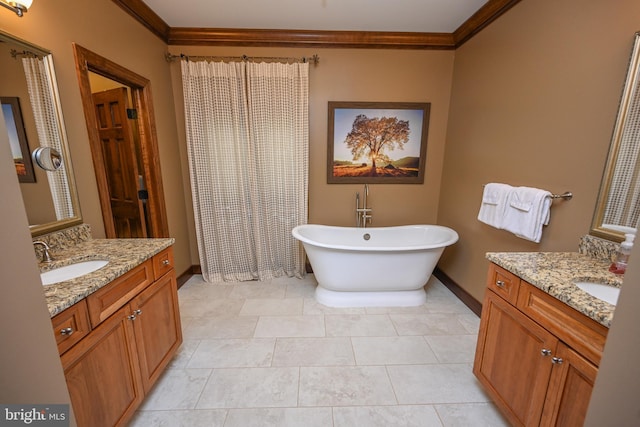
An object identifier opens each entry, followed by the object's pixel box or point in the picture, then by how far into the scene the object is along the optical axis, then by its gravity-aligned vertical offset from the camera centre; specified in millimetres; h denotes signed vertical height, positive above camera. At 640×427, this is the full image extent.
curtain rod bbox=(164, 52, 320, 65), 2664 +1016
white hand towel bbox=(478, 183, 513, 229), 1926 -324
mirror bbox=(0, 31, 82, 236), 1286 +128
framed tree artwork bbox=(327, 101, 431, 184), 2885 +201
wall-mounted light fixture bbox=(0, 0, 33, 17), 1215 +716
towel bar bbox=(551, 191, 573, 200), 1553 -207
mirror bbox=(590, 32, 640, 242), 1245 -44
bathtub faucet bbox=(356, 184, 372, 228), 3037 -602
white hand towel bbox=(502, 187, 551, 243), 1649 -332
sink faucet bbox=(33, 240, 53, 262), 1290 -468
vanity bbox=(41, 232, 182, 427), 996 -756
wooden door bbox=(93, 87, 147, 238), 2424 -16
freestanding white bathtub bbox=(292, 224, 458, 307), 2354 -1022
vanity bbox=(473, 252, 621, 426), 946 -727
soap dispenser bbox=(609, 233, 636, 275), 1161 -421
